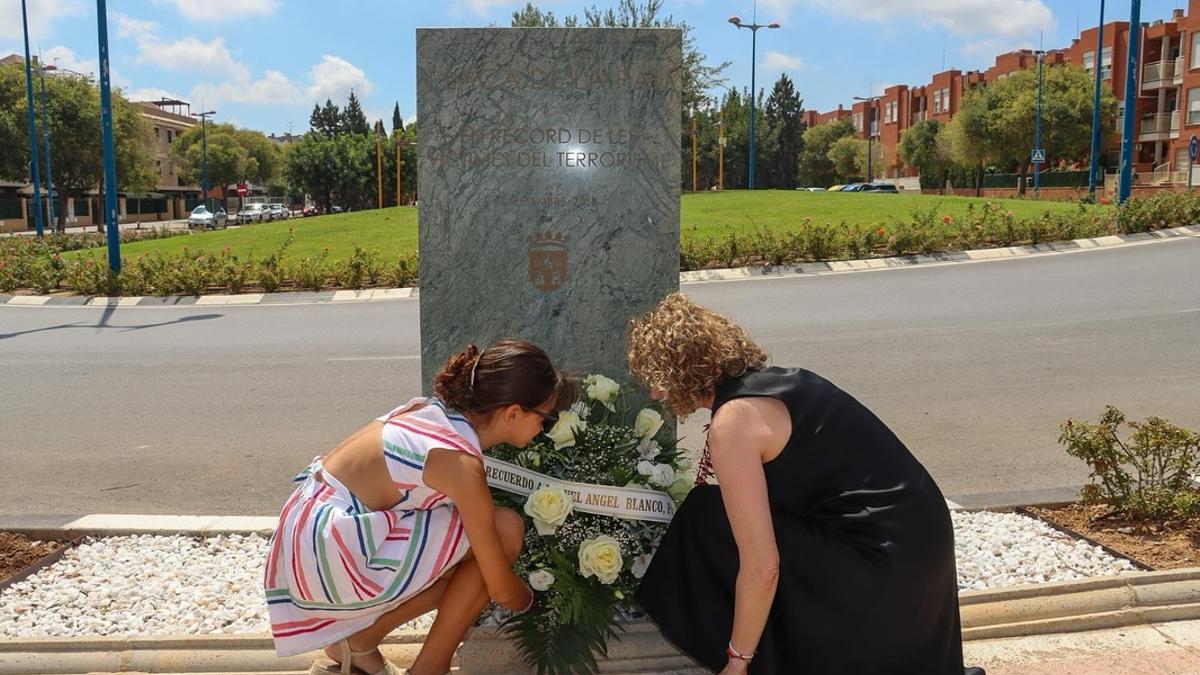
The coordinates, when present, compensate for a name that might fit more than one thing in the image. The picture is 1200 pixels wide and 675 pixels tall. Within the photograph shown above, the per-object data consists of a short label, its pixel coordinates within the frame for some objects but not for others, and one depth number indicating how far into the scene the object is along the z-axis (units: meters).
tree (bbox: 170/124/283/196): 83.62
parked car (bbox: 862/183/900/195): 59.09
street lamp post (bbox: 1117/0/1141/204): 21.05
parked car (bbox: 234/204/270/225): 59.09
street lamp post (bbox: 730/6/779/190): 46.08
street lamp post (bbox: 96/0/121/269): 18.30
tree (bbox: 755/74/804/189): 83.38
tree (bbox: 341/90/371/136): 106.94
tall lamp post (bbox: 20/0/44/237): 36.41
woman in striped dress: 2.86
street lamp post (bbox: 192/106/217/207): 71.31
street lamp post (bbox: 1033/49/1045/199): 44.43
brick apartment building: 48.03
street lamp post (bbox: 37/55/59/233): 40.29
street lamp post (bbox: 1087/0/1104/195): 36.58
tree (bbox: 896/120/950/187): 64.75
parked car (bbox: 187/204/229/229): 52.16
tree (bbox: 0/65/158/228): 48.53
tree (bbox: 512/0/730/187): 49.78
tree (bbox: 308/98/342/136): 107.31
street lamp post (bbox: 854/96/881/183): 92.38
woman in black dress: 2.79
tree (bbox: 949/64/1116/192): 48.41
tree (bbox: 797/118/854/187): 89.19
